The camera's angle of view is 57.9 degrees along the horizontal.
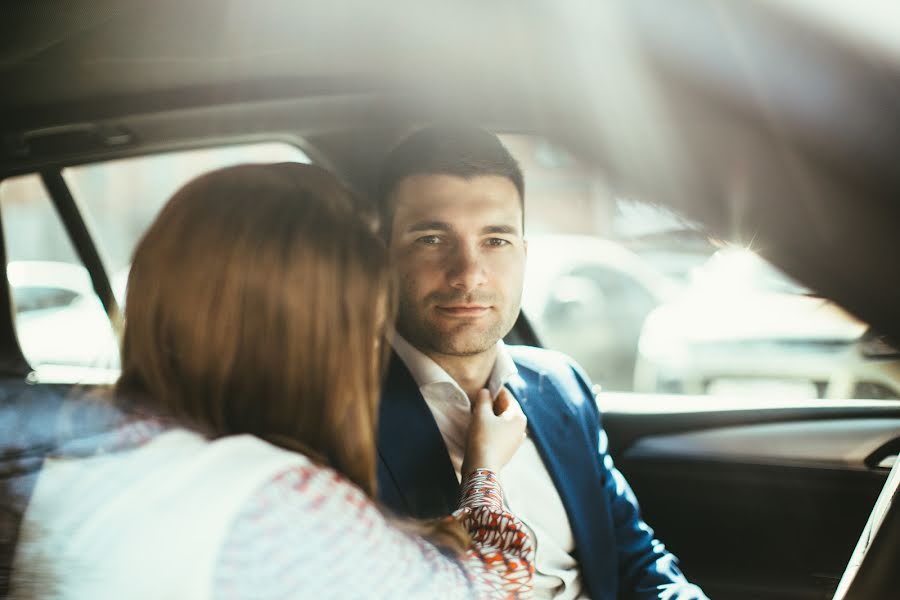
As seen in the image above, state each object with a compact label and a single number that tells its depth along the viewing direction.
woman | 0.85
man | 1.67
